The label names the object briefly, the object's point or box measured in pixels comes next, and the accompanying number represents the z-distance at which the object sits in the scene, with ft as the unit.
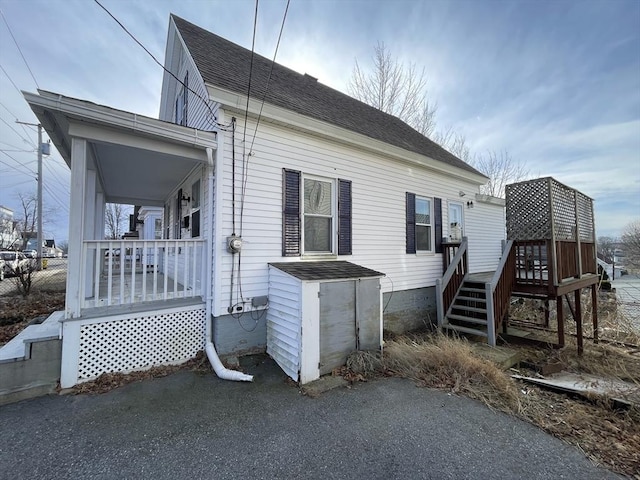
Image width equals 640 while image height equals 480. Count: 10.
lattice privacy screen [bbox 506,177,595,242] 18.73
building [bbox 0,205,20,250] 129.55
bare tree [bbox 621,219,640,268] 94.51
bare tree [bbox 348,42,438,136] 46.57
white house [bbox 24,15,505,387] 11.94
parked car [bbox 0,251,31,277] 29.32
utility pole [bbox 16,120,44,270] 49.93
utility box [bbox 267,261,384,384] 12.29
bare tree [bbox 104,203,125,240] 91.60
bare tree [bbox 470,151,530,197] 64.08
